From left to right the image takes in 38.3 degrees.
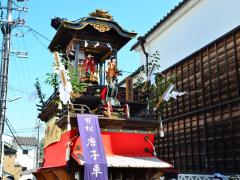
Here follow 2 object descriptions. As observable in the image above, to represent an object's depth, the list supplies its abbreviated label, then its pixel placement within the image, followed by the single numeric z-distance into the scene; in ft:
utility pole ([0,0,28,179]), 62.23
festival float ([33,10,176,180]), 43.34
